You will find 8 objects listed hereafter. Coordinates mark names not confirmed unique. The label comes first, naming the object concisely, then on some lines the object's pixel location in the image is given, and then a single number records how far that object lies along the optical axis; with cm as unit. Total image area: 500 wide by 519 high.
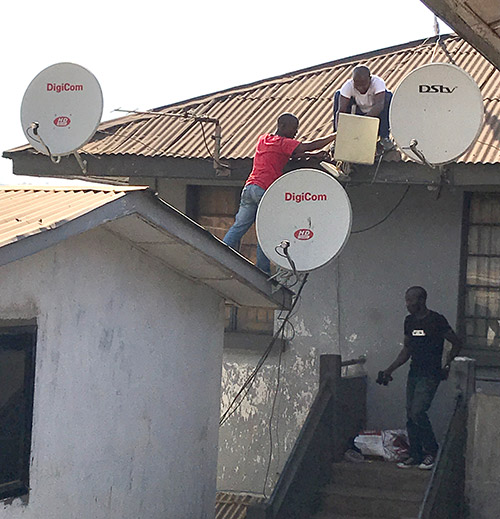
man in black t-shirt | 948
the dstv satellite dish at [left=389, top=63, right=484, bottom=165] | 884
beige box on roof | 928
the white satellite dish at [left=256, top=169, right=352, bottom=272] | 824
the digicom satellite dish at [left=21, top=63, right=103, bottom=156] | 1047
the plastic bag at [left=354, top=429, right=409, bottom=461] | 982
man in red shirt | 951
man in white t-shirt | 985
